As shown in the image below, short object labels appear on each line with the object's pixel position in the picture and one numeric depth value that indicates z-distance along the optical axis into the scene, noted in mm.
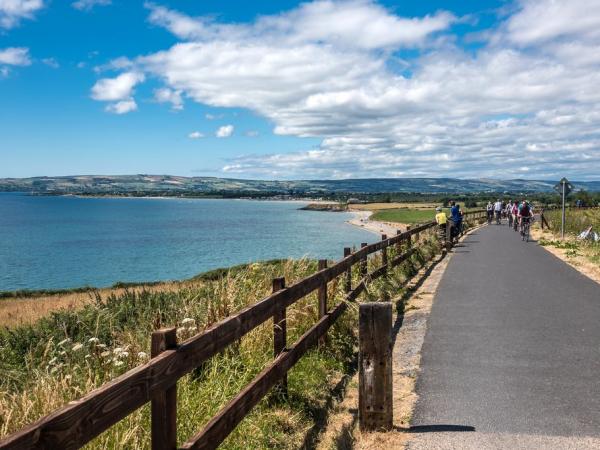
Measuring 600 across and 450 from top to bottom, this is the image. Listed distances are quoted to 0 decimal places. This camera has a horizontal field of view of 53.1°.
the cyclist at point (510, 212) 41941
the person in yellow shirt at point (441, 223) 23694
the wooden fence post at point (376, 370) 5238
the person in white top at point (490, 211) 48569
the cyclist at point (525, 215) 29078
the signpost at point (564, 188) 28234
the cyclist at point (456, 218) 25933
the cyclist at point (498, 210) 46812
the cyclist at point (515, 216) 37094
